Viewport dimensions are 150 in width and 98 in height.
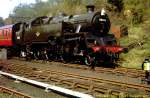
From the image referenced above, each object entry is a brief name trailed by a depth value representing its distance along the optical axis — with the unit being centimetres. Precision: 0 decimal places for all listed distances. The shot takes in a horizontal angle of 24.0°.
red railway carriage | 3053
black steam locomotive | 1991
